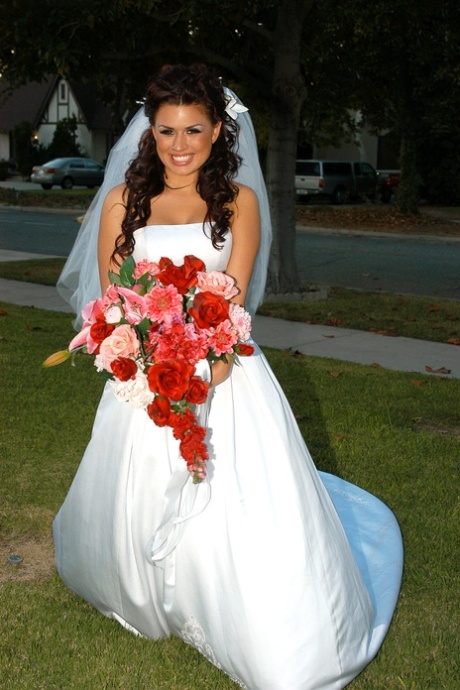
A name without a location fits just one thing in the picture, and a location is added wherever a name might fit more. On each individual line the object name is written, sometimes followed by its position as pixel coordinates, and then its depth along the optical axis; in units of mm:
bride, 3387
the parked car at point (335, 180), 34219
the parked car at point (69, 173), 40406
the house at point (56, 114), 53844
